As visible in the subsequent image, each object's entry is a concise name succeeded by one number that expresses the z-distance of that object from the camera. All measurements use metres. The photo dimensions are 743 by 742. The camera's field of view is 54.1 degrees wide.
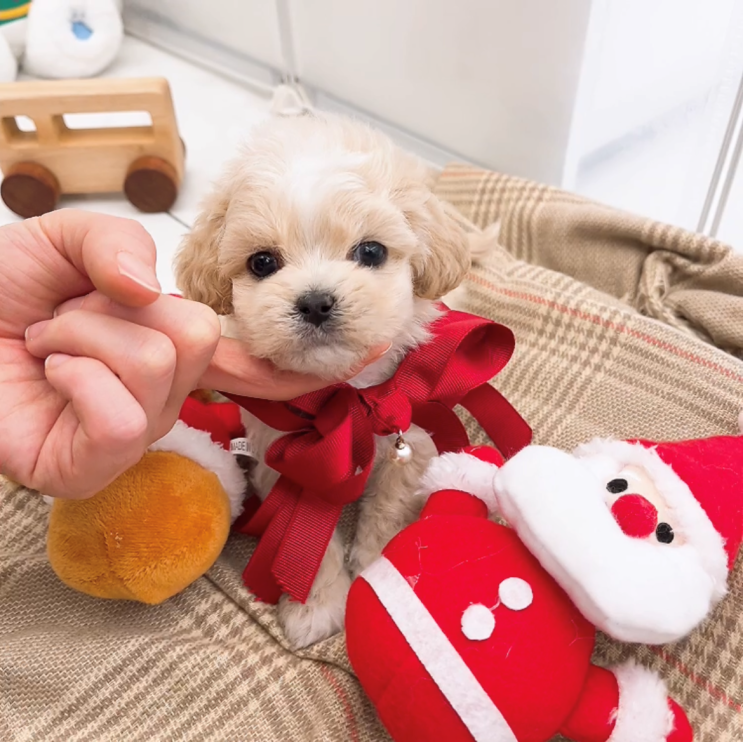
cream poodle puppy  0.25
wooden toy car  0.53
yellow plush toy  0.26
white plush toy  0.67
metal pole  0.45
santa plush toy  0.21
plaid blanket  0.25
